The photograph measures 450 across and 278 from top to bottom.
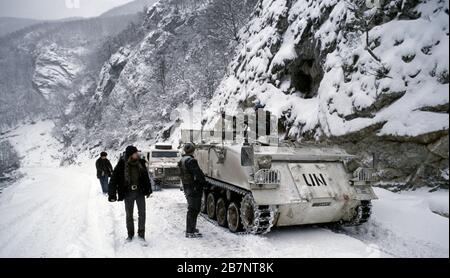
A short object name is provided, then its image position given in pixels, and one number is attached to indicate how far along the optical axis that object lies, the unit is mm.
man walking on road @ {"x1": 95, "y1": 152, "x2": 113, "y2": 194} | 14312
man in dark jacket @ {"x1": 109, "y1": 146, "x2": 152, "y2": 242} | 7359
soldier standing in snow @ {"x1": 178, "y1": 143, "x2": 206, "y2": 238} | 7855
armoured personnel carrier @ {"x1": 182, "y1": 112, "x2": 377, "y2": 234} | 7375
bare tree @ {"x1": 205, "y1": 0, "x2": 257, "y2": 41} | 31938
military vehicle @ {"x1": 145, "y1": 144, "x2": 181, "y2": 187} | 16031
